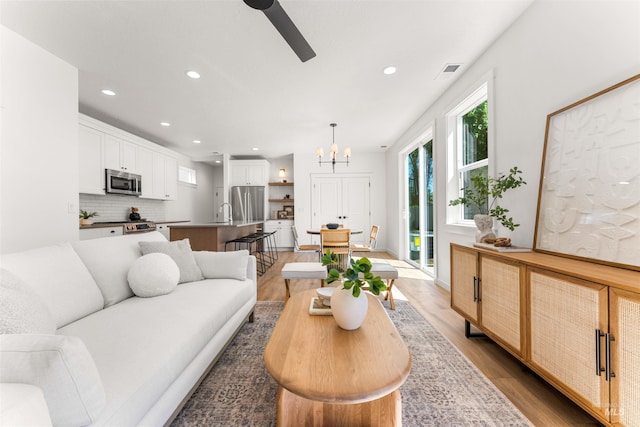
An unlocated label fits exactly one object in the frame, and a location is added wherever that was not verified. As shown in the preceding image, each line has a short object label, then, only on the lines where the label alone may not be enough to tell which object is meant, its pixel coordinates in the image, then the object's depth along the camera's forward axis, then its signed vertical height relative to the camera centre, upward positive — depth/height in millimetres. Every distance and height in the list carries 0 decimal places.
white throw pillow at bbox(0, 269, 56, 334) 941 -376
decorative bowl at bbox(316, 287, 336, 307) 1594 -533
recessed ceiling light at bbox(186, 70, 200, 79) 2879 +1587
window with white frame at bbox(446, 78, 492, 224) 2781 +805
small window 6535 +1021
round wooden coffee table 891 -612
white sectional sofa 734 -537
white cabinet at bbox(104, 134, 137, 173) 4238 +1047
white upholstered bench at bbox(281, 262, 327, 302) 2732 -655
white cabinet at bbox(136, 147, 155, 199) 5012 +900
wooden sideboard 1009 -571
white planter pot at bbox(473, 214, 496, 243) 2117 -143
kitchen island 4051 -355
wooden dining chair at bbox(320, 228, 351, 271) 3383 -380
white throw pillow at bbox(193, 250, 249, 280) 2252 -462
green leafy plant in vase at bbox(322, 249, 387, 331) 1293 -451
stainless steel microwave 4258 +557
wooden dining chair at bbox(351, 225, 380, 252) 3837 -559
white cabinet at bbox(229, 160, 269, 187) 7117 +1097
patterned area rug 1291 -1052
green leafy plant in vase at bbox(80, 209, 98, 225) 3875 -47
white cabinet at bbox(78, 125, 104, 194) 3834 +824
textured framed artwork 1291 +169
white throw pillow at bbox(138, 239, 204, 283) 2080 -366
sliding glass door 4598 +82
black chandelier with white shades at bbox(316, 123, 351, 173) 4344 +1079
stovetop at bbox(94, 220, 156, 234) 4518 -240
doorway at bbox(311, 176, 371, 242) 6996 +305
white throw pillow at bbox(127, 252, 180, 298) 1750 -443
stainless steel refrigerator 6996 +259
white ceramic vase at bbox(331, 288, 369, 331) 1298 -499
